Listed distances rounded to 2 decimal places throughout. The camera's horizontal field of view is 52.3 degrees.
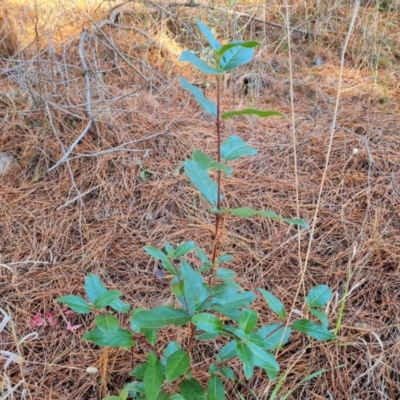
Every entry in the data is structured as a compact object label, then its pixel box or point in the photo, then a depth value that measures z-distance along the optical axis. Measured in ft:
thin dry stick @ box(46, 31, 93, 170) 5.58
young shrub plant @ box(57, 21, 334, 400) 2.41
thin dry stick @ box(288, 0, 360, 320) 2.69
